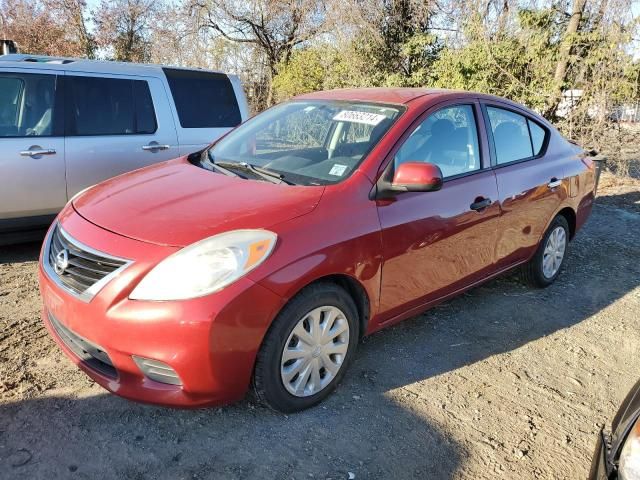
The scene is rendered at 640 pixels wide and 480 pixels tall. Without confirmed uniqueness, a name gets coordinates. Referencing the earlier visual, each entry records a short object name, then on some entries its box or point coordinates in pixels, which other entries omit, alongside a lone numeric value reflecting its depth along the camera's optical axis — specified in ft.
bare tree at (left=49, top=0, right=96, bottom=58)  63.36
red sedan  7.82
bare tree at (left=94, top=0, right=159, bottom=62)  65.21
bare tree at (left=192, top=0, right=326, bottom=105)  49.42
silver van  14.82
